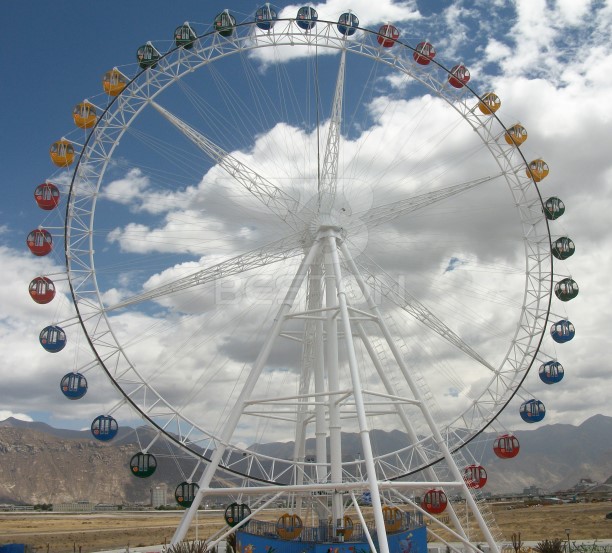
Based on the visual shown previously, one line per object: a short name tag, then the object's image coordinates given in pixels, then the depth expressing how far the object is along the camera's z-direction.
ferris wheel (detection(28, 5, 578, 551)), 26.77
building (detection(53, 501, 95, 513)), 126.88
